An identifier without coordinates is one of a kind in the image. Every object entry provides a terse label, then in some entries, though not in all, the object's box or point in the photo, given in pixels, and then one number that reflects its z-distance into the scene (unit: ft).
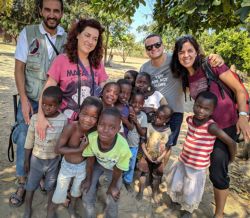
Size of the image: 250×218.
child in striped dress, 6.56
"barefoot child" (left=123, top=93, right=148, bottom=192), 7.49
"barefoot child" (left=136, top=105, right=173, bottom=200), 7.66
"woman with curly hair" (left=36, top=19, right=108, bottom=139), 6.38
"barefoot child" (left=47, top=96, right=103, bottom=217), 5.87
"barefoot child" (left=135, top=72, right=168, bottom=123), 7.90
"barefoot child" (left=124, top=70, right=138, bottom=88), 8.69
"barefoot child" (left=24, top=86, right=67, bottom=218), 6.19
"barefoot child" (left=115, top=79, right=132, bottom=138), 7.24
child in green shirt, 5.67
